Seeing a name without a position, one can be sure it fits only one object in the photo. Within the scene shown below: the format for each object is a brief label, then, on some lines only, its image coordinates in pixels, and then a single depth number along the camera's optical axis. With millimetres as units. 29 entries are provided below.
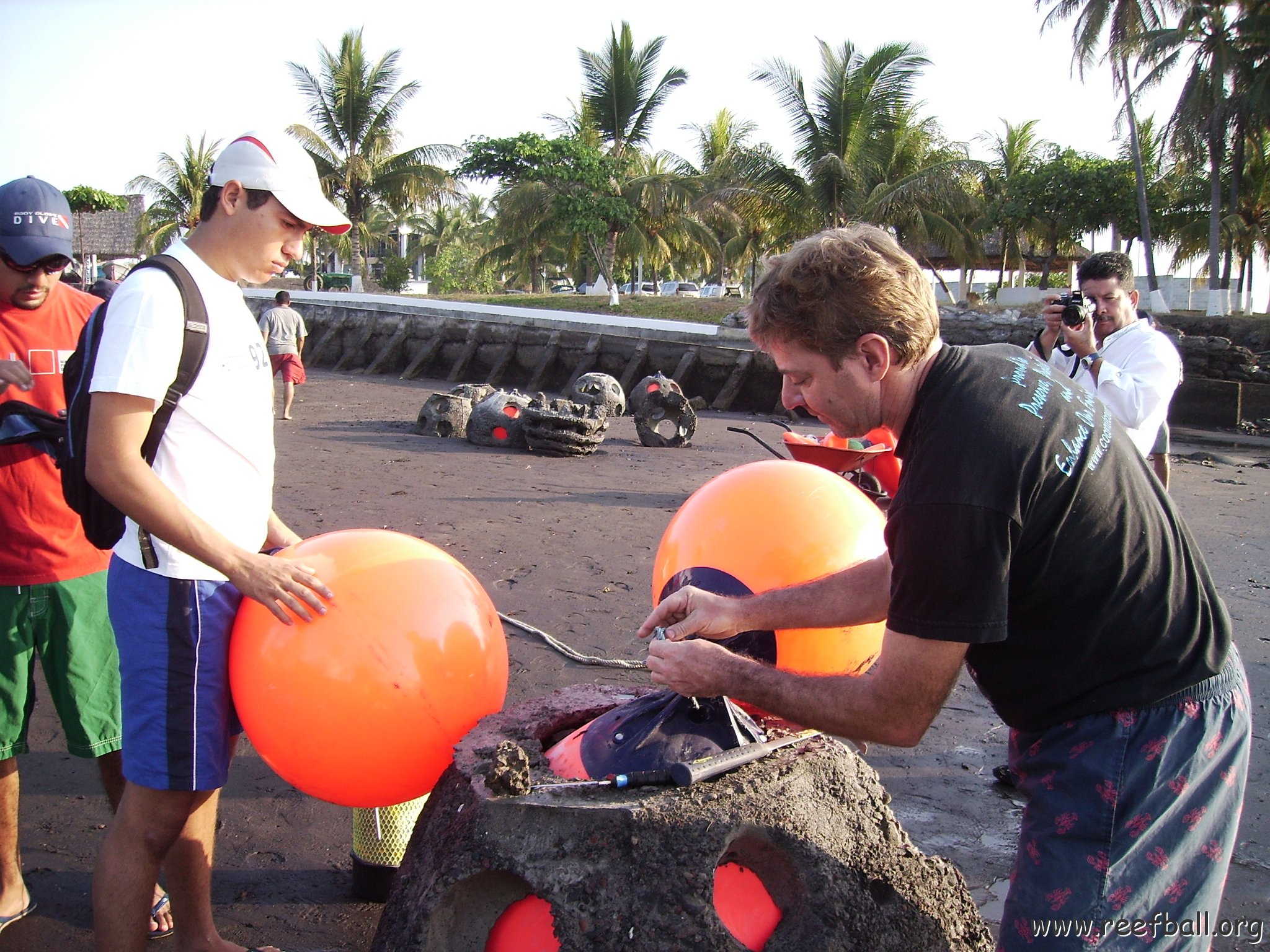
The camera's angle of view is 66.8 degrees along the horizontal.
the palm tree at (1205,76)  29531
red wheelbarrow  5887
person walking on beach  15375
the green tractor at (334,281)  47438
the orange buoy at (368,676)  2445
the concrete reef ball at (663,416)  13672
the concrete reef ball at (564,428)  12352
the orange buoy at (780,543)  3088
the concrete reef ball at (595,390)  14969
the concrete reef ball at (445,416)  14016
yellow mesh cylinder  3078
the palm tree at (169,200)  40669
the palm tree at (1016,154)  39219
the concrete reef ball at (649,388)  13758
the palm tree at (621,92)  31094
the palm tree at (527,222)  30812
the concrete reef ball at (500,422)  13039
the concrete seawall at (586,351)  18719
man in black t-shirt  1781
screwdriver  2158
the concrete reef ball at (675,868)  2072
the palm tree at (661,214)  30734
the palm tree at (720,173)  28578
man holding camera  4969
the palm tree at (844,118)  26781
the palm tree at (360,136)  34906
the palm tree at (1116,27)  32062
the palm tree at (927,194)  26969
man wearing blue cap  3055
